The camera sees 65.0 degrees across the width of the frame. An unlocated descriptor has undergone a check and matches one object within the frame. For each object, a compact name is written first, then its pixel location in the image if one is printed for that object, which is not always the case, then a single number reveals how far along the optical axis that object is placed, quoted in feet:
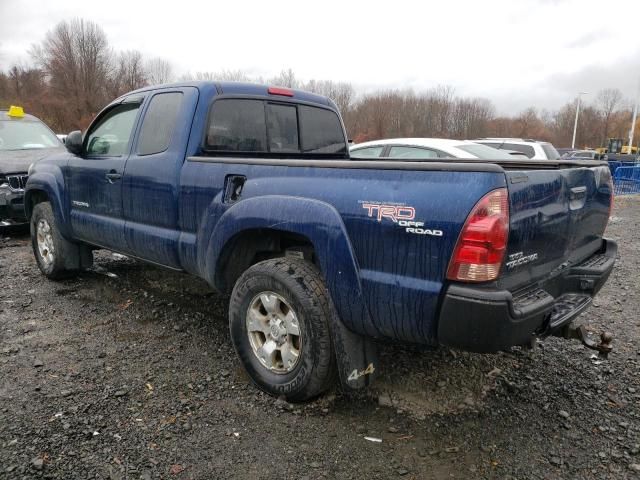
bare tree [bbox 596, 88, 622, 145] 270.46
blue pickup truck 7.30
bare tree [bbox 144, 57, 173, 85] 184.96
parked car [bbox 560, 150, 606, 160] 98.48
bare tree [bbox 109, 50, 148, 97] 169.27
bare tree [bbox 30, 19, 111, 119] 159.43
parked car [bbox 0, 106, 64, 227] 24.08
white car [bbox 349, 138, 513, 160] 23.27
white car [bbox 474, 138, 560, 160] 30.58
